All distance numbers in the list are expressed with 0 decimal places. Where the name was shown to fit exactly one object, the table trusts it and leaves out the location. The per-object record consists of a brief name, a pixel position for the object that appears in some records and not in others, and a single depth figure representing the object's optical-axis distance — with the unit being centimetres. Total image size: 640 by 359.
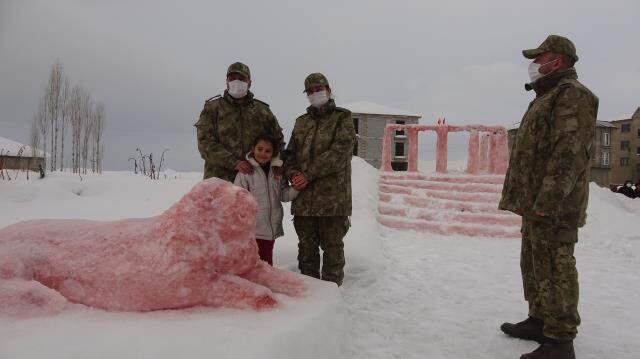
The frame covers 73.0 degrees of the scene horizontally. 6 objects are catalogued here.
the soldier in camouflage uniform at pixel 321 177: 379
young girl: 367
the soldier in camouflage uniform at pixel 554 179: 277
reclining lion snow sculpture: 248
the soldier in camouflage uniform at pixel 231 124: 381
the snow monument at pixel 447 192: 890
